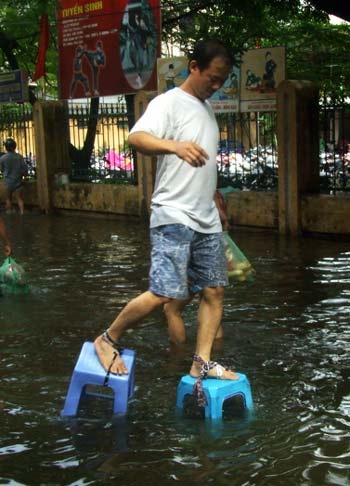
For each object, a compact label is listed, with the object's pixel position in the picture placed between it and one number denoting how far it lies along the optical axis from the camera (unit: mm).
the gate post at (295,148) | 11969
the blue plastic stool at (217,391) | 4348
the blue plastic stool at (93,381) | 4438
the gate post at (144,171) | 14266
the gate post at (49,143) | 16922
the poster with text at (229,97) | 13062
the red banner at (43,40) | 16969
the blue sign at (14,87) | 18125
